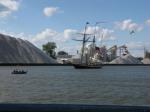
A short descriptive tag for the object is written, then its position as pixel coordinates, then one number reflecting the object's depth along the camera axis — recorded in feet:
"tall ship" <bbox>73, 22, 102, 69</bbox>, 449.06
